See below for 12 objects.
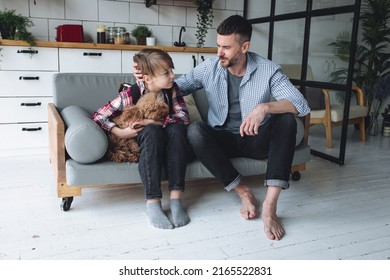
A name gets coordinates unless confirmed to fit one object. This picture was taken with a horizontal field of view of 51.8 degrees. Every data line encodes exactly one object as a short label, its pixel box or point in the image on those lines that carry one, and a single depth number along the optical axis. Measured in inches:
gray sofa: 73.6
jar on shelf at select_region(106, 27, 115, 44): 143.3
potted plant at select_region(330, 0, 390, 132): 166.9
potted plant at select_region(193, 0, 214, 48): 157.6
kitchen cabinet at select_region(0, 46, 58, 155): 119.4
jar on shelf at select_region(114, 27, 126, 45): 141.8
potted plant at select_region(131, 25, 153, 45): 146.7
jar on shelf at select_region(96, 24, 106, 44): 139.7
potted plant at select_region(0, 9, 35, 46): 119.8
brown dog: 77.2
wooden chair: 129.6
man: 74.6
